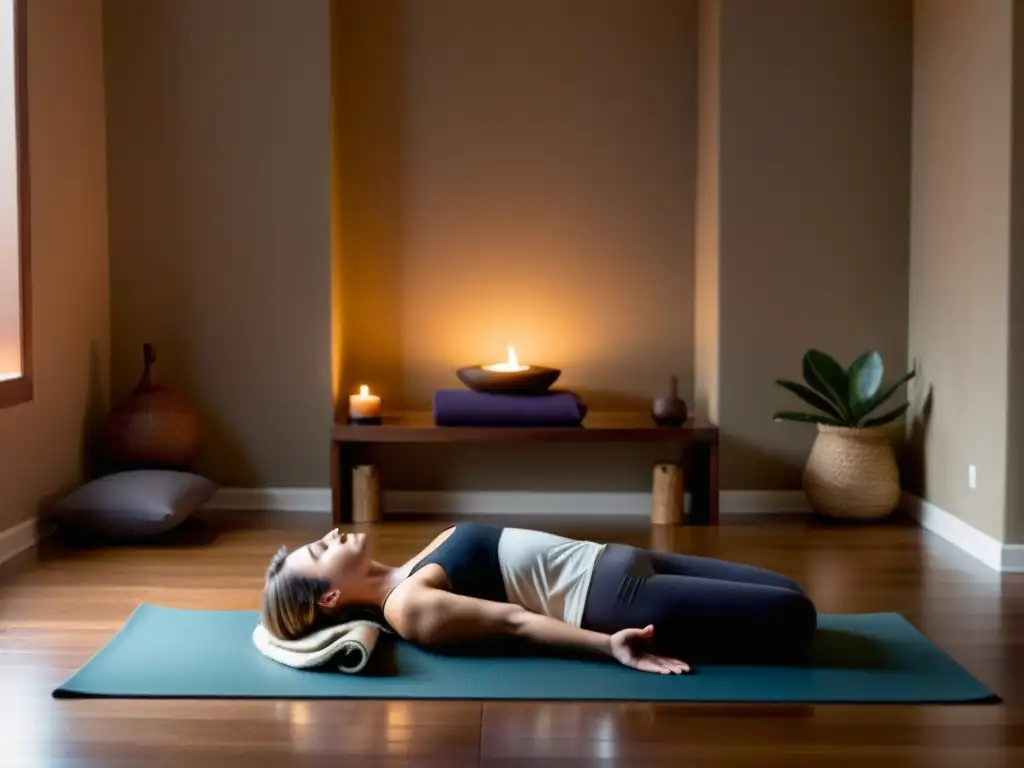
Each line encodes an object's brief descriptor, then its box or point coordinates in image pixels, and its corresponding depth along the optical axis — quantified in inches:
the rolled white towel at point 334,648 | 114.8
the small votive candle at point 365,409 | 194.2
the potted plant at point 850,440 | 191.6
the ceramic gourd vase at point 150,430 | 192.1
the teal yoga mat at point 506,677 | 109.0
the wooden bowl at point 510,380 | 196.7
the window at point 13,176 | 168.9
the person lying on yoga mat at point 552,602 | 115.3
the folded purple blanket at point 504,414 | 192.7
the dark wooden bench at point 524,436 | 191.8
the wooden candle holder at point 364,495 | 196.9
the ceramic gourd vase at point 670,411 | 195.0
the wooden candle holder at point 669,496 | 197.6
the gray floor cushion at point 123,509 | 174.1
